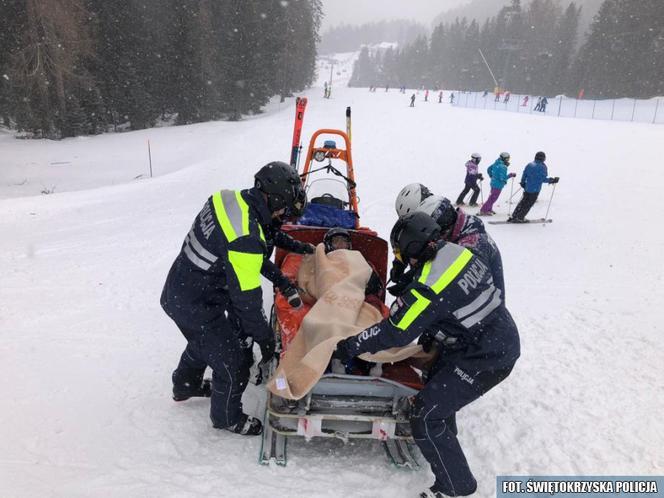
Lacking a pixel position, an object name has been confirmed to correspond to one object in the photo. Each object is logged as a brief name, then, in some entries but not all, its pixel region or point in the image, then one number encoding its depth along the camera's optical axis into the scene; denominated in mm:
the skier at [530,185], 9164
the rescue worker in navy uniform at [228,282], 2721
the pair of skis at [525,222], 9172
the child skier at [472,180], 10305
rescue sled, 2805
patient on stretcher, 2779
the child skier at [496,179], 9961
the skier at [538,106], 31322
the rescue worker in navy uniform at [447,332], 2498
